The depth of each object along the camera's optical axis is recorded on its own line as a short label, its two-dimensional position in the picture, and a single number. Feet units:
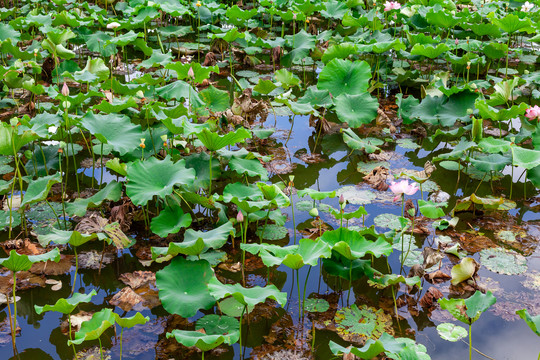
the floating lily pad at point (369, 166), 12.31
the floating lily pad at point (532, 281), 8.73
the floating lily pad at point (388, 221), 10.11
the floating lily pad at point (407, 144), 13.53
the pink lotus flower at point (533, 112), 11.33
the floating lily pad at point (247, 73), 17.79
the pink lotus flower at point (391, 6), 17.15
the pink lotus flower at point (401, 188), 8.28
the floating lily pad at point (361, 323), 7.61
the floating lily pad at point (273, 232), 9.86
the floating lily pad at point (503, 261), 9.09
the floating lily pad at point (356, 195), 10.98
